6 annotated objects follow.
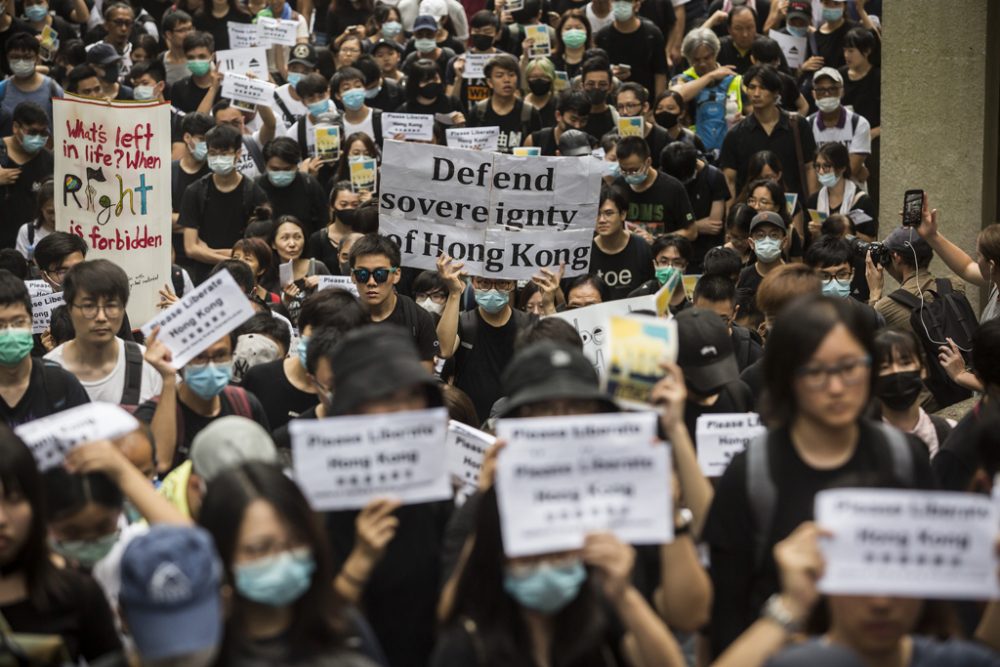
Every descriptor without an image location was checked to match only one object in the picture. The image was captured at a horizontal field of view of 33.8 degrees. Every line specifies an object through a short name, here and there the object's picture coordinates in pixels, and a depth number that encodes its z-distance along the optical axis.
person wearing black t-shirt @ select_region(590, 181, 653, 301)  10.78
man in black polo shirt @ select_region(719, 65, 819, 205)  13.72
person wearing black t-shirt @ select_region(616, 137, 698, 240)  12.20
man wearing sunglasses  8.66
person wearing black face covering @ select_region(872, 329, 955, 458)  6.32
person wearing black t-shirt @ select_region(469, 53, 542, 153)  14.33
